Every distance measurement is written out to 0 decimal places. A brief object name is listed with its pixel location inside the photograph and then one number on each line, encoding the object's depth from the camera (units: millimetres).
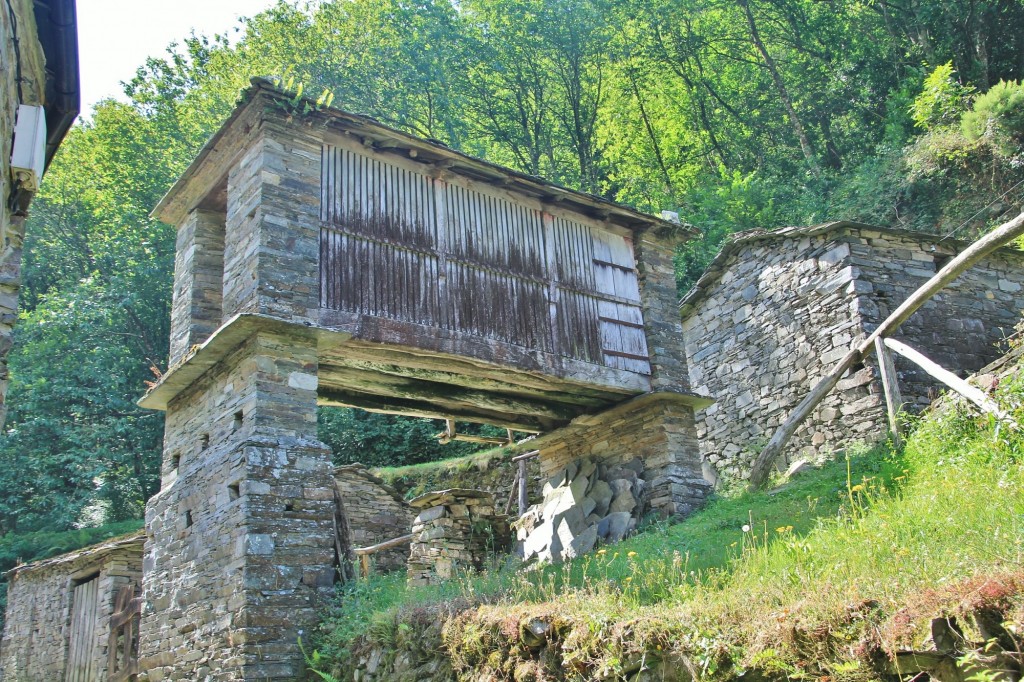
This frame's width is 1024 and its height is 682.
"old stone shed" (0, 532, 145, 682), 12180
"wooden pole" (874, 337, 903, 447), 8914
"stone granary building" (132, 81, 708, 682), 7684
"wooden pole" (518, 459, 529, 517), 12047
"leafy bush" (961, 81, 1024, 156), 14742
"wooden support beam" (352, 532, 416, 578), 10133
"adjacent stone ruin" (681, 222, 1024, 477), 10859
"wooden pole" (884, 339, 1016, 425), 7016
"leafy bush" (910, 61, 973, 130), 16031
